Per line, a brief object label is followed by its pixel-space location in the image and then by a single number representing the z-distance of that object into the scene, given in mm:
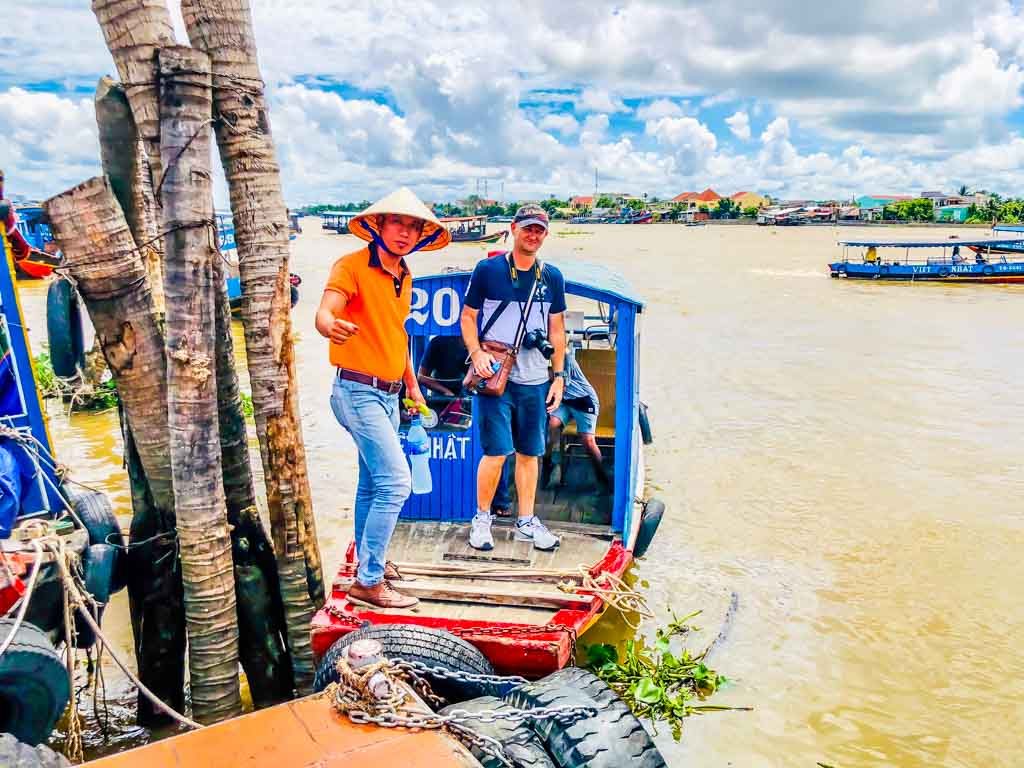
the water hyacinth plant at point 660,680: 5098
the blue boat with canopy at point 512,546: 4367
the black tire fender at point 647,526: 6195
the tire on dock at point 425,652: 3861
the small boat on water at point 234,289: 20803
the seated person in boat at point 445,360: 6871
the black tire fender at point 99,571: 4301
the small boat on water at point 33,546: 3635
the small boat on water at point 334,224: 77675
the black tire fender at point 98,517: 4812
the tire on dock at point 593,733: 3406
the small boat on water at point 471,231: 54016
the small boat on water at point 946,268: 30938
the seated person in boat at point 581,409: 6801
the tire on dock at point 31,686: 3543
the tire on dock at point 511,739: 3246
